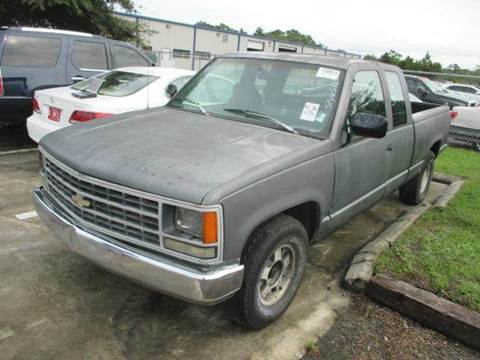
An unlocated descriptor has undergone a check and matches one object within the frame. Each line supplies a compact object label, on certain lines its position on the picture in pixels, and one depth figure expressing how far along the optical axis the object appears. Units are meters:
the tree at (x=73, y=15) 10.70
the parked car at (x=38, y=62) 6.66
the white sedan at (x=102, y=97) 5.40
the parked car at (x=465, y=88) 20.33
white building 29.02
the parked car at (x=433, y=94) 14.00
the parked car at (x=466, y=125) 10.39
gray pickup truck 2.45
